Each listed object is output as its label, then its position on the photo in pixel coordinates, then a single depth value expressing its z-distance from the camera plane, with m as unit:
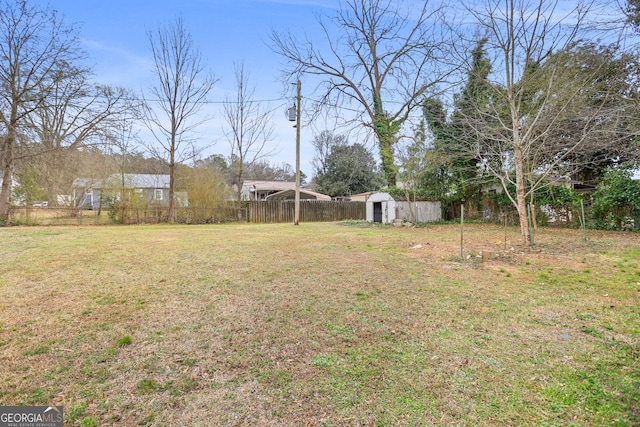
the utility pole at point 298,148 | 14.12
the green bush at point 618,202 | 9.69
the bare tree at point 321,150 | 33.39
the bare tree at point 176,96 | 15.83
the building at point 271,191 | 27.62
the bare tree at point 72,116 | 13.16
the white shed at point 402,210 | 15.28
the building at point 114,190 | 15.18
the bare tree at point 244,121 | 18.03
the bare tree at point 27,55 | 12.84
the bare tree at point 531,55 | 6.34
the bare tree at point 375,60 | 14.49
